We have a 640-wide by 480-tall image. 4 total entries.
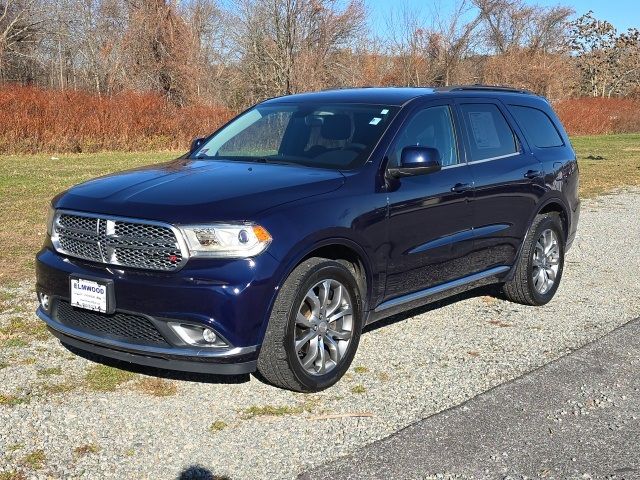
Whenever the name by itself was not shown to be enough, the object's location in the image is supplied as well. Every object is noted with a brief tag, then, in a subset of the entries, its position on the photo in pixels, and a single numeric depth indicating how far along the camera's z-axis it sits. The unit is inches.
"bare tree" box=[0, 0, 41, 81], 1565.0
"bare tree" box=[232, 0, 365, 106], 1327.5
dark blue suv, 163.8
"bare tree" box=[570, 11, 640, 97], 2623.0
